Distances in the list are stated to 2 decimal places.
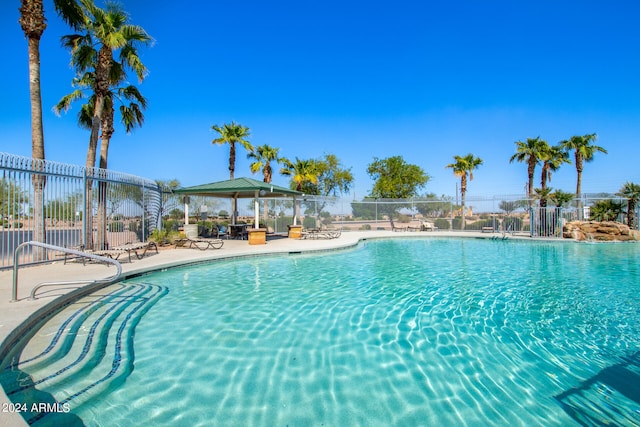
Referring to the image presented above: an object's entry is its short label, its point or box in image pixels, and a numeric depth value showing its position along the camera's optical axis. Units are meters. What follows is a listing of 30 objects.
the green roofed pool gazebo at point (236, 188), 12.80
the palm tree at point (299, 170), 22.92
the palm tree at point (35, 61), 7.90
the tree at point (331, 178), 30.40
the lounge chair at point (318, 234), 15.54
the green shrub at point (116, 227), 10.32
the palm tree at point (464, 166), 23.02
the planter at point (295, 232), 15.70
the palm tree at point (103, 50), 10.10
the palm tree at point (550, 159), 21.89
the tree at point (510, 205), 19.34
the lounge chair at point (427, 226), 21.73
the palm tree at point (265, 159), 23.15
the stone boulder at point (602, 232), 15.42
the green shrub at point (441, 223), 22.92
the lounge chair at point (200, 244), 11.20
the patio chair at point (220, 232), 16.28
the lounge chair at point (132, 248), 8.34
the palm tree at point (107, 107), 11.05
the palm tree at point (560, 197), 17.11
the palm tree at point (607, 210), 17.11
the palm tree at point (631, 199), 17.06
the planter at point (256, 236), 12.75
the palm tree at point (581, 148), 22.12
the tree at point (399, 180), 28.30
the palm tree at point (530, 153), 21.75
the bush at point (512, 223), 19.48
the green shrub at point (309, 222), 20.98
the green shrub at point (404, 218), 23.33
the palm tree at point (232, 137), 20.48
